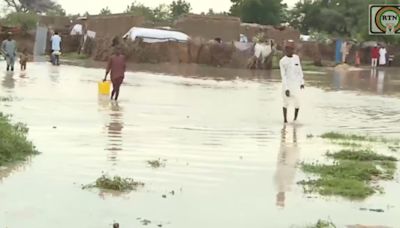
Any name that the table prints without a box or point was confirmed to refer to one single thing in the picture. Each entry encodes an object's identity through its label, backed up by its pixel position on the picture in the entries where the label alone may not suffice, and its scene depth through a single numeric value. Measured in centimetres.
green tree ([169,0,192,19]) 7075
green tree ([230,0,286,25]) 6262
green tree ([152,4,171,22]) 6331
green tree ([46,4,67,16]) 6649
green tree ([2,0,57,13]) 6812
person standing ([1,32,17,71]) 2405
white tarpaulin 3759
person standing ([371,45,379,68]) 4194
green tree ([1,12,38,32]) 4998
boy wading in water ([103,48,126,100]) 1625
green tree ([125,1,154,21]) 6282
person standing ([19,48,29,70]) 2516
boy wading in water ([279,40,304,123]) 1320
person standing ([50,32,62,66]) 2977
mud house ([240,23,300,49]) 4337
